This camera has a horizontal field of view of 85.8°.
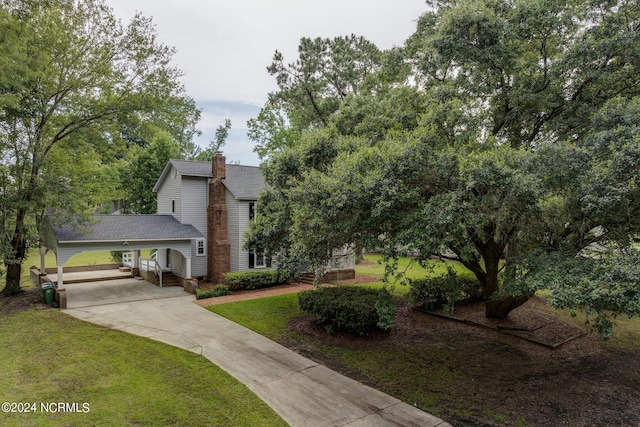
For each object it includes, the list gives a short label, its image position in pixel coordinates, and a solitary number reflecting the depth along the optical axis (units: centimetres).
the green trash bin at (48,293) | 1359
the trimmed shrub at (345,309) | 988
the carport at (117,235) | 1420
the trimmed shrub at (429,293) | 1238
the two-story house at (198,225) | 1617
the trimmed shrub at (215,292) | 1484
